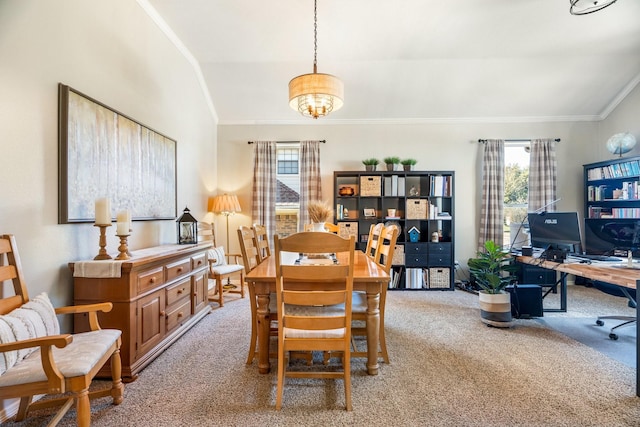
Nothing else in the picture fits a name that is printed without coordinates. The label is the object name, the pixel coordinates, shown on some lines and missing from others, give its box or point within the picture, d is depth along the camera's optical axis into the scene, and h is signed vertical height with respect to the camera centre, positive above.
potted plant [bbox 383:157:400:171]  4.79 +0.83
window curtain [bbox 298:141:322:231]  5.00 +0.64
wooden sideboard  2.10 -0.66
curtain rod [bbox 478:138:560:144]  4.98 +1.22
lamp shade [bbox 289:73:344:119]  2.47 +1.01
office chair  2.85 -1.05
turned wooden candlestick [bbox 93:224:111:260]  2.18 -0.23
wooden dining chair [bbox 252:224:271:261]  2.69 -0.26
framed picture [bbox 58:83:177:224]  2.10 +0.45
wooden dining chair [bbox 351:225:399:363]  2.18 -0.68
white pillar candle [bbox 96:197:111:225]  2.13 +0.03
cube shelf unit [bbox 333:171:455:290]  4.70 -0.03
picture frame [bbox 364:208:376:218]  4.88 +0.02
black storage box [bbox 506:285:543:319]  3.30 -0.97
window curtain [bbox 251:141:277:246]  5.01 +0.49
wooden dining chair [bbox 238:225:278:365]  2.30 -0.66
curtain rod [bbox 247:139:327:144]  5.10 +1.23
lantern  3.33 -0.16
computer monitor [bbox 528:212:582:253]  3.06 -0.18
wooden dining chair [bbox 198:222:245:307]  3.78 -0.70
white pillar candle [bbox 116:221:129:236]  2.24 -0.11
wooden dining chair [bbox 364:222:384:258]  2.83 -0.23
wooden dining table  2.01 -0.58
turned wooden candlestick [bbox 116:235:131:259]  2.22 -0.26
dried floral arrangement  2.61 +0.02
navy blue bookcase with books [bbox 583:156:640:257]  4.12 +0.24
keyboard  2.98 -0.45
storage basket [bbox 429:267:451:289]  4.68 -1.00
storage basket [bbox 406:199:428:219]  4.77 +0.10
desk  2.04 -0.49
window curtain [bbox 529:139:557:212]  4.87 +0.66
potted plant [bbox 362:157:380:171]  4.81 +0.81
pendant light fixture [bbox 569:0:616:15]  2.94 +2.13
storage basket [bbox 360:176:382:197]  4.79 +0.45
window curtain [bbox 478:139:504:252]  4.88 +0.34
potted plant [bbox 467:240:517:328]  3.03 -0.81
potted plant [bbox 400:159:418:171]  4.78 +0.81
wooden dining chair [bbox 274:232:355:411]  1.68 -0.51
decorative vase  2.63 -0.10
